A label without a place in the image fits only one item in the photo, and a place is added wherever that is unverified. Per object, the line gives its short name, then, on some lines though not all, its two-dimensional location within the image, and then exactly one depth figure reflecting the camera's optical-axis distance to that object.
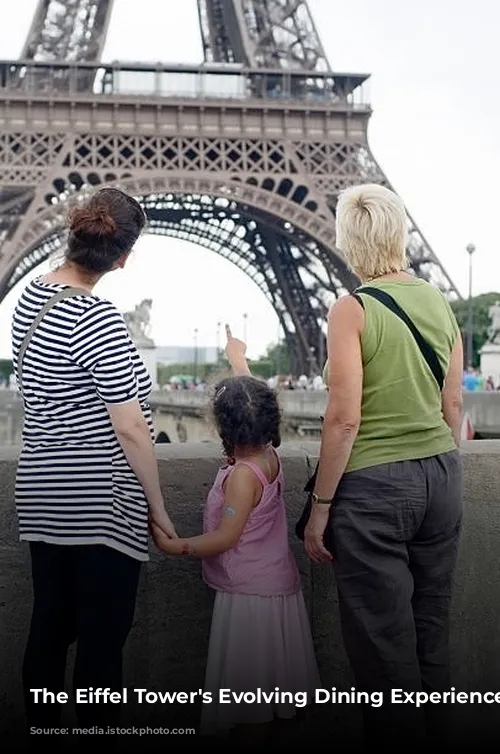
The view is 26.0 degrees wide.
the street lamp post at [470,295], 34.66
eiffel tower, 33.50
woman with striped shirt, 2.96
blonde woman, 2.99
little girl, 3.15
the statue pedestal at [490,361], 26.66
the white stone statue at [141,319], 35.38
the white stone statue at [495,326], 26.16
